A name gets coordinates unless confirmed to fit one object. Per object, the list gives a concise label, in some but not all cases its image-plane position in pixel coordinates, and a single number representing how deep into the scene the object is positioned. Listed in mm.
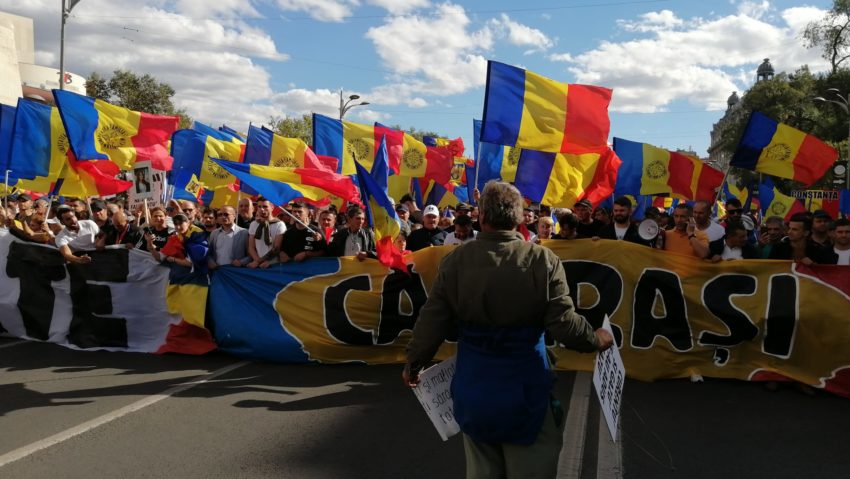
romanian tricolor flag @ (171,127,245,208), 12148
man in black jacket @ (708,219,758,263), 6117
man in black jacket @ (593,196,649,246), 6656
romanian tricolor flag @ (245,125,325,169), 12562
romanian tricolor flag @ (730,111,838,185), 7812
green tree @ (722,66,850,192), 39281
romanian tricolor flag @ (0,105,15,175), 10133
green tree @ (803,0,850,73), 38906
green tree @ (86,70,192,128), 39594
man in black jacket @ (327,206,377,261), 6918
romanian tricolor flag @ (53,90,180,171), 8961
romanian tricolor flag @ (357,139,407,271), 6258
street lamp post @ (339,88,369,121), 32731
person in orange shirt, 6062
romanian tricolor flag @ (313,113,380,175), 12383
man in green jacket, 2467
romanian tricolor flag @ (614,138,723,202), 12336
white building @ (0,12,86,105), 51969
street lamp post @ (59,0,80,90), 17484
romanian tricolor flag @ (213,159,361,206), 6863
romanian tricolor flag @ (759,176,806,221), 15000
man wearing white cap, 7402
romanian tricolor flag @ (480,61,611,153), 7555
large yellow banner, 5457
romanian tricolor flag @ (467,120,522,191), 8578
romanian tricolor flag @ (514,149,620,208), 7895
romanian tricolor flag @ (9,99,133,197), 9406
